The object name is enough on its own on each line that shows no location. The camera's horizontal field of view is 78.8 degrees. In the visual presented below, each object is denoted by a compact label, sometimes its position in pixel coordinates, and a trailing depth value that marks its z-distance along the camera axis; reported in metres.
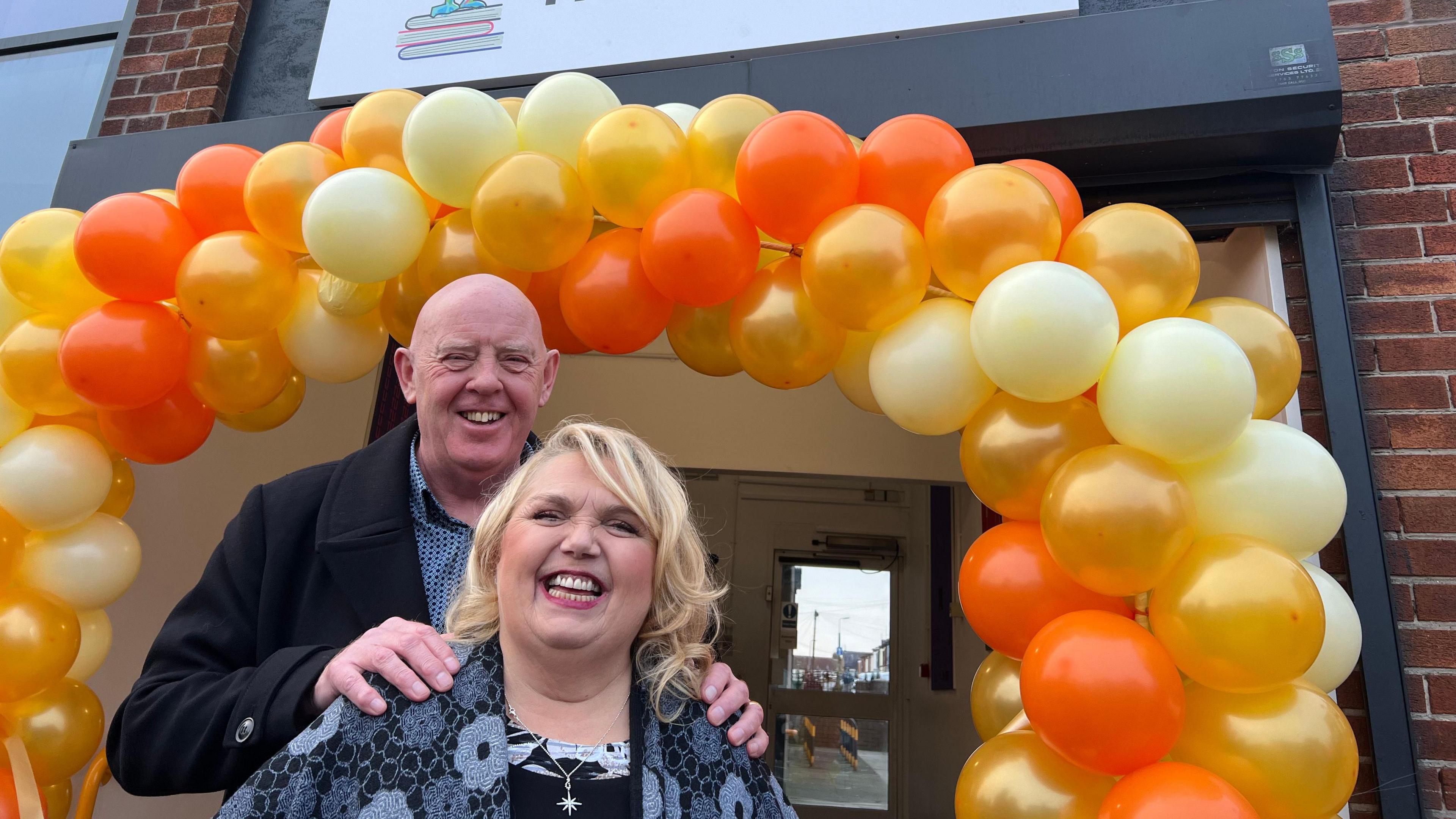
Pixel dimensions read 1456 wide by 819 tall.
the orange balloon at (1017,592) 1.51
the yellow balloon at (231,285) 1.96
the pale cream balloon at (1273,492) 1.46
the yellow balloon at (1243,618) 1.30
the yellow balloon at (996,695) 1.67
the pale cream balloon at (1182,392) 1.38
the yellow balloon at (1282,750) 1.34
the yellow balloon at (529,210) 1.80
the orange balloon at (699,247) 1.71
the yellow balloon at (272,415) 2.43
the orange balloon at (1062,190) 1.82
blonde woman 1.23
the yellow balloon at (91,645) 2.25
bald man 1.59
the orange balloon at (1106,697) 1.30
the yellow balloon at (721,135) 1.87
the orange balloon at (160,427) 2.16
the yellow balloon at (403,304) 2.09
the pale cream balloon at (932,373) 1.64
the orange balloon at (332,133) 2.20
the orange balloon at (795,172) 1.68
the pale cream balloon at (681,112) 2.13
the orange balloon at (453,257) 1.97
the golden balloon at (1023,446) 1.55
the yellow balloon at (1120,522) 1.36
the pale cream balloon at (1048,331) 1.44
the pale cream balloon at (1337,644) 1.52
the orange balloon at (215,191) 2.10
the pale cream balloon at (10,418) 2.16
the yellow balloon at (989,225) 1.58
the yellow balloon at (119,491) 2.38
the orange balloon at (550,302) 2.10
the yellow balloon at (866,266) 1.63
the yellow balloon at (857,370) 1.93
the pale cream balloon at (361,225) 1.87
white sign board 2.85
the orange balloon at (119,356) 1.96
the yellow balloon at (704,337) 2.04
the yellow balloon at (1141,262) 1.58
